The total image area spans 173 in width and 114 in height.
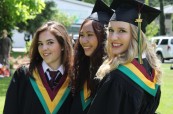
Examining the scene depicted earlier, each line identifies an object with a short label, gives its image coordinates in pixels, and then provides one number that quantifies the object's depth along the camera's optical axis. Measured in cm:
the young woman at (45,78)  362
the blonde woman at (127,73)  275
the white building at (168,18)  6528
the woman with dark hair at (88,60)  350
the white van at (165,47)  2511
